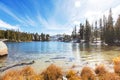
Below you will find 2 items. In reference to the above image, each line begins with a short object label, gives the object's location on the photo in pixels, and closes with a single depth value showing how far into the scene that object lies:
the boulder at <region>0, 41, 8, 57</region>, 10.68
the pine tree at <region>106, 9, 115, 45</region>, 24.21
